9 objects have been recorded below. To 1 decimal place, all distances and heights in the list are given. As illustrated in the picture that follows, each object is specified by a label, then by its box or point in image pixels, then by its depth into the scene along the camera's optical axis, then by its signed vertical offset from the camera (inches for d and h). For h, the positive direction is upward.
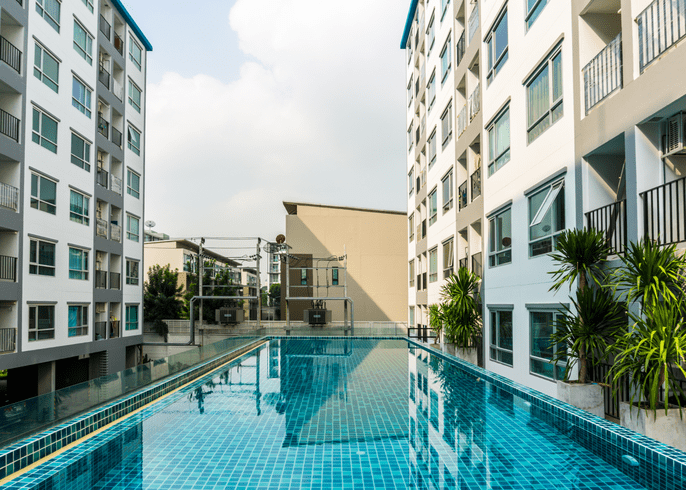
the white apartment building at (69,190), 684.1 +141.3
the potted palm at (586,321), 295.3 -25.2
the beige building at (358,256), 1617.9 +68.5
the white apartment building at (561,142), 274.7 +89.3
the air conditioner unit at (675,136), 265.6 +73.3
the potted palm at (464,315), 565.9 -41.2
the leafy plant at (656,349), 215.0 -29.9
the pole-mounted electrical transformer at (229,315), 1229.1 -88.5
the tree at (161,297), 1474.9 -52.4
